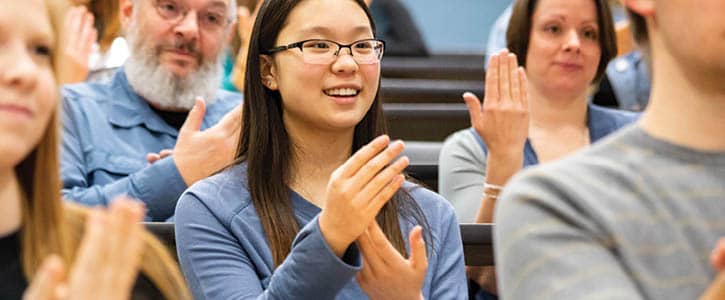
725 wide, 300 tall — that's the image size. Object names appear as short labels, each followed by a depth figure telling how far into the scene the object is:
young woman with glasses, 4.24
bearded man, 4.85
